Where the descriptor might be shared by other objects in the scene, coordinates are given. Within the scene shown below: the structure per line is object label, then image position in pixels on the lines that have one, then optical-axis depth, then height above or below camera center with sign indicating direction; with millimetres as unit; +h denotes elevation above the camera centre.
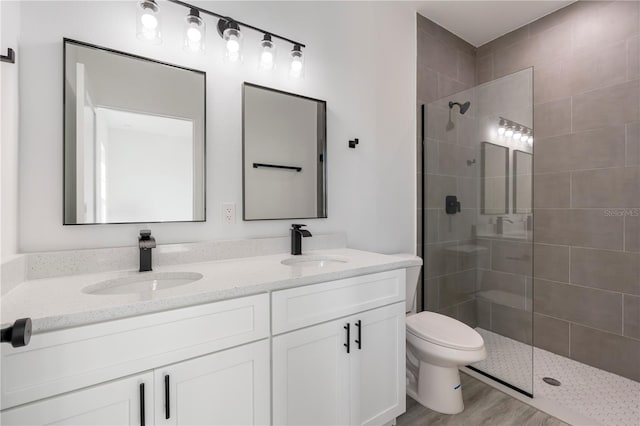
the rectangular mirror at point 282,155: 1664 +339
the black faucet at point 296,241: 1722 -167
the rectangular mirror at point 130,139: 1248 +332
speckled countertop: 812 -262
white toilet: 1610 -799
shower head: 2187 +775
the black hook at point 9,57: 903 +488
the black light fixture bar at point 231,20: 1443 +1008
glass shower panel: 1982 -39
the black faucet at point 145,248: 1256 -151
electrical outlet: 1585 -5
